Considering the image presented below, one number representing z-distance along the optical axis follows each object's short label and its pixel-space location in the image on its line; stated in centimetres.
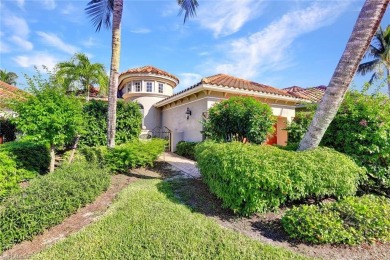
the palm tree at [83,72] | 1716
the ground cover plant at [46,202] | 393
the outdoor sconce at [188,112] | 1292
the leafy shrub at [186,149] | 1203
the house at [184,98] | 1130
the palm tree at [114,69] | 818
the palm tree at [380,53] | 2102
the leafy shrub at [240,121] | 808
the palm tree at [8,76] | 3098
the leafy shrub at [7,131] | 1338
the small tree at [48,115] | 661
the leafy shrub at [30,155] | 702
